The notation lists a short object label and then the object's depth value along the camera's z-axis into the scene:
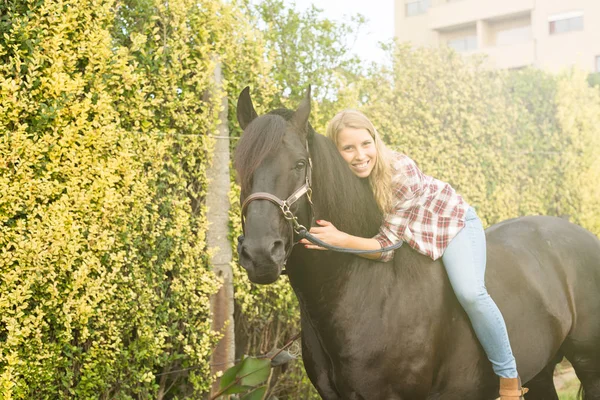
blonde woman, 3.05
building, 29.41
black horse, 2.54
